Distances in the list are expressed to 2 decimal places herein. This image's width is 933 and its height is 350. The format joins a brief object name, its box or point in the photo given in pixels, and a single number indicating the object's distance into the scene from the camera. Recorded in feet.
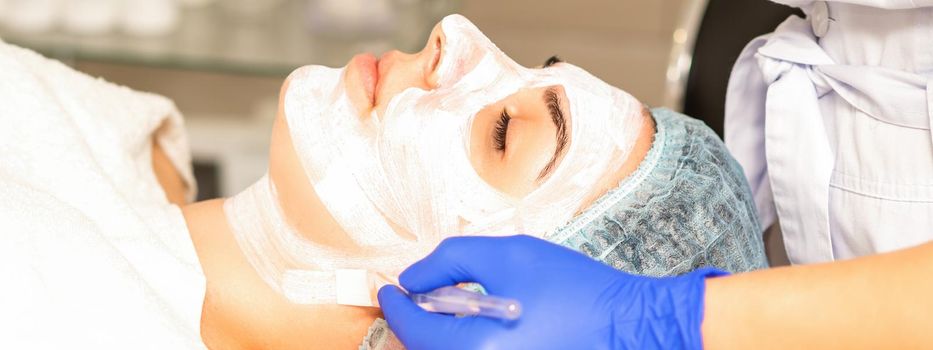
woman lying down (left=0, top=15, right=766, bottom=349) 3.55
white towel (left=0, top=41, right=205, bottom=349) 3.34
